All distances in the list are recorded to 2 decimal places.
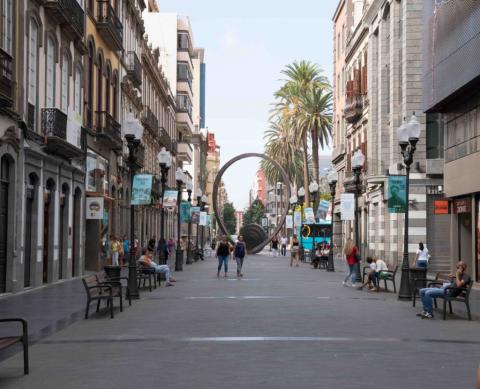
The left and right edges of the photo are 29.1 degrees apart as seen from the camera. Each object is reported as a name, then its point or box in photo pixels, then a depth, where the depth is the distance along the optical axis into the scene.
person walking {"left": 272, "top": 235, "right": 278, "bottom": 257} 75.15
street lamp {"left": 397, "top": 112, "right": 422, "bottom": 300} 23.72
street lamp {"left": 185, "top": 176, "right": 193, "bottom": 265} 52.88
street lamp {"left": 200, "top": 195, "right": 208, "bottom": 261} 72.78
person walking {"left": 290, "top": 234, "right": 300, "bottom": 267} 50.20
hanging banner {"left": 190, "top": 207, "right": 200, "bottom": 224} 57.12
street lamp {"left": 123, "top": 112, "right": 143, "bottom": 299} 24.42
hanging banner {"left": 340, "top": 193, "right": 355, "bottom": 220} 40.59
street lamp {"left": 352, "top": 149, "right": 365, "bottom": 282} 33.69
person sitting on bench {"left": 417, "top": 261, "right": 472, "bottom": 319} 18.30
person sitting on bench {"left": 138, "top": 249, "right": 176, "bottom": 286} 28.75
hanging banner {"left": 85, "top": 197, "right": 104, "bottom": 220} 35.03
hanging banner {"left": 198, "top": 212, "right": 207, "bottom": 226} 65.14
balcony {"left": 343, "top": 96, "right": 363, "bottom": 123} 56.40
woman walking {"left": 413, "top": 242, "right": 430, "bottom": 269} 34.53
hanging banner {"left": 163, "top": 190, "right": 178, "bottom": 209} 42.78
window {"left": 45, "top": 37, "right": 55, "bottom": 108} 28.84
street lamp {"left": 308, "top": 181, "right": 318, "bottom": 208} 53.56
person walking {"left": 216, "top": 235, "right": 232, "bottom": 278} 36.72
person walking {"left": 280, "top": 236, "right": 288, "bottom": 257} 79.19
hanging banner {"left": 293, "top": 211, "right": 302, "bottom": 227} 67.88
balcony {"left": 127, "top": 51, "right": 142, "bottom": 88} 49.56
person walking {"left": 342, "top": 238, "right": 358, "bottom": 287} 30.32
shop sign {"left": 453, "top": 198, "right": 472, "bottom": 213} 32.94
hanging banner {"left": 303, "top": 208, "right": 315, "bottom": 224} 57.25
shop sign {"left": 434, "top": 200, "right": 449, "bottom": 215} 42.69
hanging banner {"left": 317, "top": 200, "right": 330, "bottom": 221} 54.72
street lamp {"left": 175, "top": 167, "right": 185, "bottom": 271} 42.88
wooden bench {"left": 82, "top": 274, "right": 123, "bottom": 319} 17.70
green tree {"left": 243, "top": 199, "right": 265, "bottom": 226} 197.69
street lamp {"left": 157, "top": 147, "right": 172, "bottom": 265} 34.31
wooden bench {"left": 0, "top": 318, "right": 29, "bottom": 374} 10.40
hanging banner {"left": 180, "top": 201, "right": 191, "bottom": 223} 53.81
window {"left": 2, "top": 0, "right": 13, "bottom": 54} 23.17
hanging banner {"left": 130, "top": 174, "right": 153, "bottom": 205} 29.11
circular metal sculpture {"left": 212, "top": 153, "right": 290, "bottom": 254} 73.62
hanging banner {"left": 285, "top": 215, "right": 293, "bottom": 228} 79.44
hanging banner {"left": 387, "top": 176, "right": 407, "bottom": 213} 25.95
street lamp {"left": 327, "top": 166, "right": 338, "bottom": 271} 43.38
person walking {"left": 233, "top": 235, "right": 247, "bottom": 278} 35.95
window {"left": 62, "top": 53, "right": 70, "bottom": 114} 31.30
